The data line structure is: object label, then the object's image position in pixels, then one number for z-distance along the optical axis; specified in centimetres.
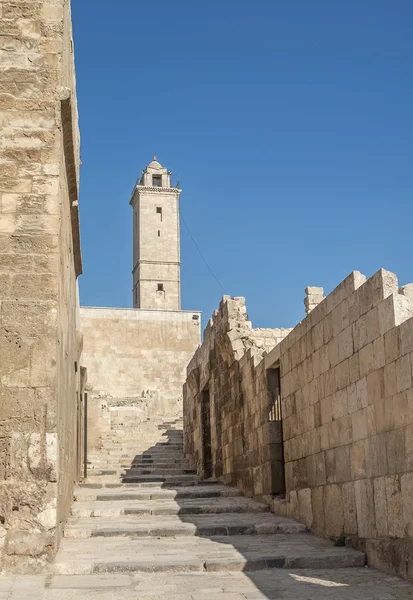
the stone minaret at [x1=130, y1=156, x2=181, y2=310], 4569
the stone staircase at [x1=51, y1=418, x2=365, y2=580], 603
